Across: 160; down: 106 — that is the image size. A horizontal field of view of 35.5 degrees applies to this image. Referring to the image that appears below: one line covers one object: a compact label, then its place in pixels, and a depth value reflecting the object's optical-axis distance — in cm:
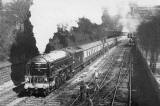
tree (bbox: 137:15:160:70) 2536
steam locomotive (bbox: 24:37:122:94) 1953
